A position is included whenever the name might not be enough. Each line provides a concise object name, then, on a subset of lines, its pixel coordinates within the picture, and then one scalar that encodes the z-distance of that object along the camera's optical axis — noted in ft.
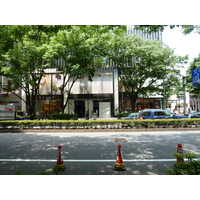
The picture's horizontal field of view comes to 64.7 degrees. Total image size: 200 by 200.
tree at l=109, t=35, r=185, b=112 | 61.57
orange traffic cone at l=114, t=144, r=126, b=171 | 15.44
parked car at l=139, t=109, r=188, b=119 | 49.37
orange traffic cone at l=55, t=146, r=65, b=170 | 15.56
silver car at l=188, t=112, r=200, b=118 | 55.07
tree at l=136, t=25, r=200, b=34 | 20.45
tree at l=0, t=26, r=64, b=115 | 49.24
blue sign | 38.34
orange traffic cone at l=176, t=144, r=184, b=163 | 15.67
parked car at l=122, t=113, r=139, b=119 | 52.03
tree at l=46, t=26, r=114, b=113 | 49.78
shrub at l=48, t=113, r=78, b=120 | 60.70
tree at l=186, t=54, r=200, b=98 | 74.06
